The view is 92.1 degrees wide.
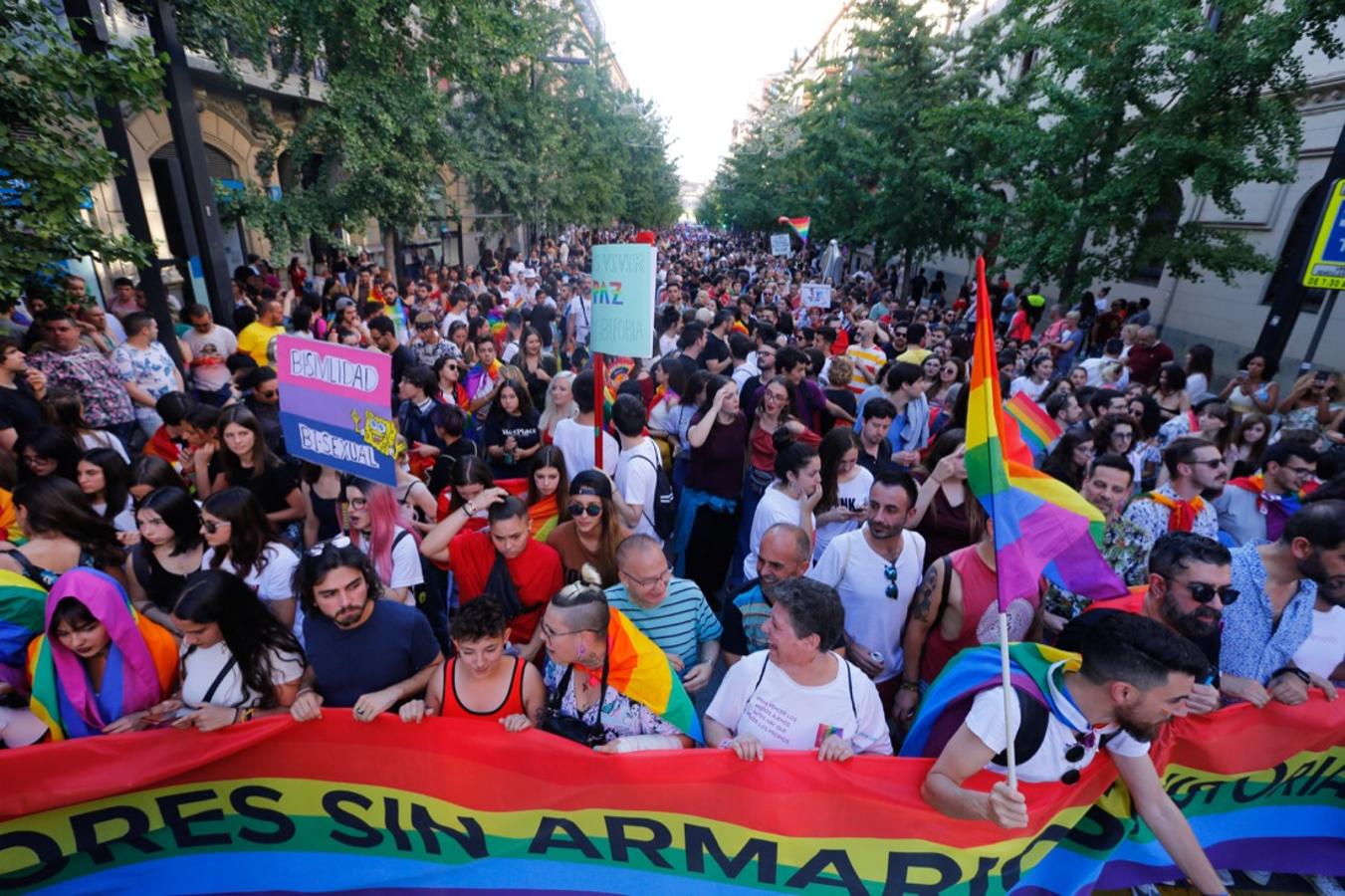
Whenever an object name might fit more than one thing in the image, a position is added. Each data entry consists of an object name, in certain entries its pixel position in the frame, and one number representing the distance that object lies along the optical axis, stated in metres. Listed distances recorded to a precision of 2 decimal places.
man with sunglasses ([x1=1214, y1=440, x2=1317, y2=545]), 4.25
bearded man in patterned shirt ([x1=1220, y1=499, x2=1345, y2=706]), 2.86
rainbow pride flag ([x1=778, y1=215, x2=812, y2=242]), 19.87
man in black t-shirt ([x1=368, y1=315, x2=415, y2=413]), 7.38
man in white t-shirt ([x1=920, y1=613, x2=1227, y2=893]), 2.11
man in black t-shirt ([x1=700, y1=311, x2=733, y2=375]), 6.61
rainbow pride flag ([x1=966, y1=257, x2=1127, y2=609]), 2.18
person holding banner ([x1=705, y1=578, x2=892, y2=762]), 2.41
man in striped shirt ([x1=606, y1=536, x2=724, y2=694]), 2.95
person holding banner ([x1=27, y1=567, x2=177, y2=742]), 2.54
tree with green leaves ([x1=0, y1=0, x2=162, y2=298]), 4.50
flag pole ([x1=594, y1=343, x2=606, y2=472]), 4.12
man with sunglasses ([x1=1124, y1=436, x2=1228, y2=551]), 3.88
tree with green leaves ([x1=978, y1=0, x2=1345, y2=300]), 8.95
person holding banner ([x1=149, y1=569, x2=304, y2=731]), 2.62
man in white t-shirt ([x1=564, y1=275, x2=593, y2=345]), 11.13
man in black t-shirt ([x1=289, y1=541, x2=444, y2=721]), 2.67
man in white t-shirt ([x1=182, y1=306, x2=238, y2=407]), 6.49
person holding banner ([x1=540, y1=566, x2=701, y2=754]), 2.55
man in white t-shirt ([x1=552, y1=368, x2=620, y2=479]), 4.82
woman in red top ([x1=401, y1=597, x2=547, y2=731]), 2.58
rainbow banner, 2.44
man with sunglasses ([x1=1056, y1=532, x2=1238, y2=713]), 2.69
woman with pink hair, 3.44
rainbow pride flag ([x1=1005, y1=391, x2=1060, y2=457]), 3.24
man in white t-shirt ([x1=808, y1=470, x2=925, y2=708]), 3.16
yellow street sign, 6.81
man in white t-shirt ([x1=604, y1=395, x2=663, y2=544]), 4.33
